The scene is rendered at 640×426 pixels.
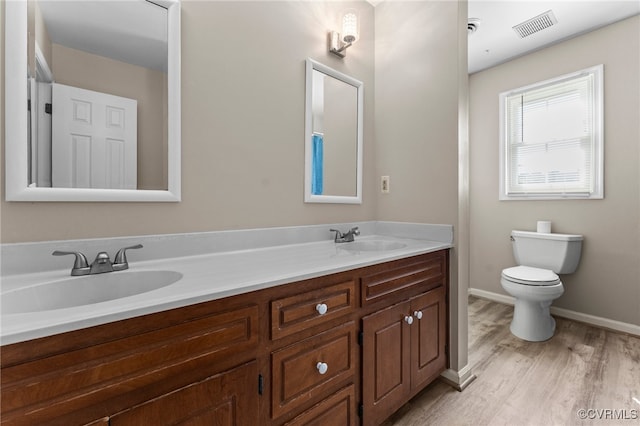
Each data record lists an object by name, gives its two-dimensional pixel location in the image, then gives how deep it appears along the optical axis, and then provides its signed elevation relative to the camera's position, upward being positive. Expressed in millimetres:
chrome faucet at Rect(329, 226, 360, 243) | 1738 -146
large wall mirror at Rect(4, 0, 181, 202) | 946 +410
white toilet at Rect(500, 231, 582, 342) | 2145 -494
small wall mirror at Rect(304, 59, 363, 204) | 1698 +487
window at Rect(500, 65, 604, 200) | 2373 +668
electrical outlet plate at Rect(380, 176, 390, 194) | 2045 +199
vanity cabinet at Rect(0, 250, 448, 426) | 587 -411
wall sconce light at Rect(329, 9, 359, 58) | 1779 +1099
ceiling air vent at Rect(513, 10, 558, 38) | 2168 +1484
